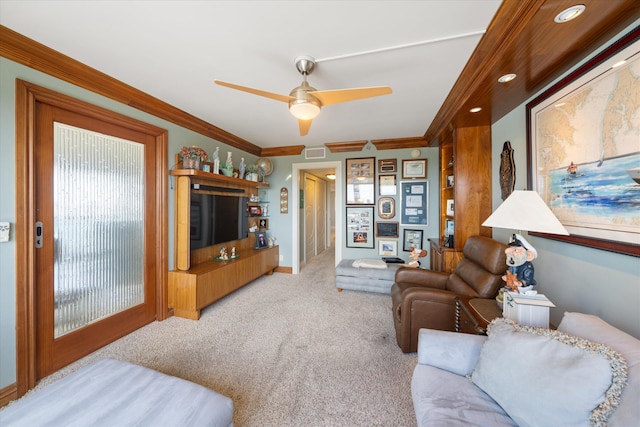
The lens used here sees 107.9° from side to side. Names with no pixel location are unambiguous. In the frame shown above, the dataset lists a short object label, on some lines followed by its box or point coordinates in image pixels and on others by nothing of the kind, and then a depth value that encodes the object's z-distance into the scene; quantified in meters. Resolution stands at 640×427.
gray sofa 0.78
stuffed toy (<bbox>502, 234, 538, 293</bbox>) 1.39
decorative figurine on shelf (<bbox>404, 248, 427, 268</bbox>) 3.04
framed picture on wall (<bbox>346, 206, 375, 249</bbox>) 4.21
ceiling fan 1.54
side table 1.44
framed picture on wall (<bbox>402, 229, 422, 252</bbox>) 3.99
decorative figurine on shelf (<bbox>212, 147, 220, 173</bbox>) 3.15
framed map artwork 1.15
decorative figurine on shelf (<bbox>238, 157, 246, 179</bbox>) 3.72
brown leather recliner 1.85
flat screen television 2.99
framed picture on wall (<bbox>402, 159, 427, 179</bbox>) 3.93
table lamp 1.26
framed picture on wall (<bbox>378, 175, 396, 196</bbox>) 4.08
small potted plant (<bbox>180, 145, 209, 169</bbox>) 2.77
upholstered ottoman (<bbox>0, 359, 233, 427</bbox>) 0.93
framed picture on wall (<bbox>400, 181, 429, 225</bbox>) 3.96
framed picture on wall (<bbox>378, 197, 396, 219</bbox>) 4.09
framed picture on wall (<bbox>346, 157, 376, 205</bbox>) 4.16
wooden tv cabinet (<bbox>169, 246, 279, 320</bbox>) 2.65
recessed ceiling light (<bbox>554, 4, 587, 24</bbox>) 1.10
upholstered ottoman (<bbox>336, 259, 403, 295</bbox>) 3.35
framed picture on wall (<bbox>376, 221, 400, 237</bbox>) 4.09
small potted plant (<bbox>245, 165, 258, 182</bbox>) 3.94
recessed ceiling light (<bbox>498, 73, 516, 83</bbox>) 1.68
